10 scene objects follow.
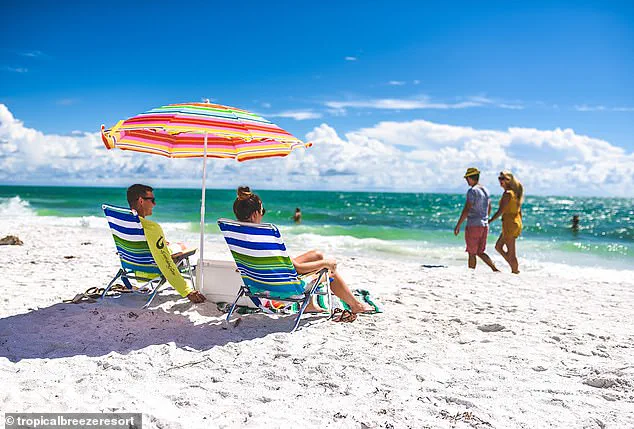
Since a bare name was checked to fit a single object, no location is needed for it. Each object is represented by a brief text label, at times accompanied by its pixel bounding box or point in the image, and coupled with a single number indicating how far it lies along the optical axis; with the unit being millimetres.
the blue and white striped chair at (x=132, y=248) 4600
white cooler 5039
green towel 5063
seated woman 4555
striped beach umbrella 4215
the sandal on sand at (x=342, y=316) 4758
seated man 4547
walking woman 7949
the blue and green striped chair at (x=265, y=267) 4238
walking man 7762
